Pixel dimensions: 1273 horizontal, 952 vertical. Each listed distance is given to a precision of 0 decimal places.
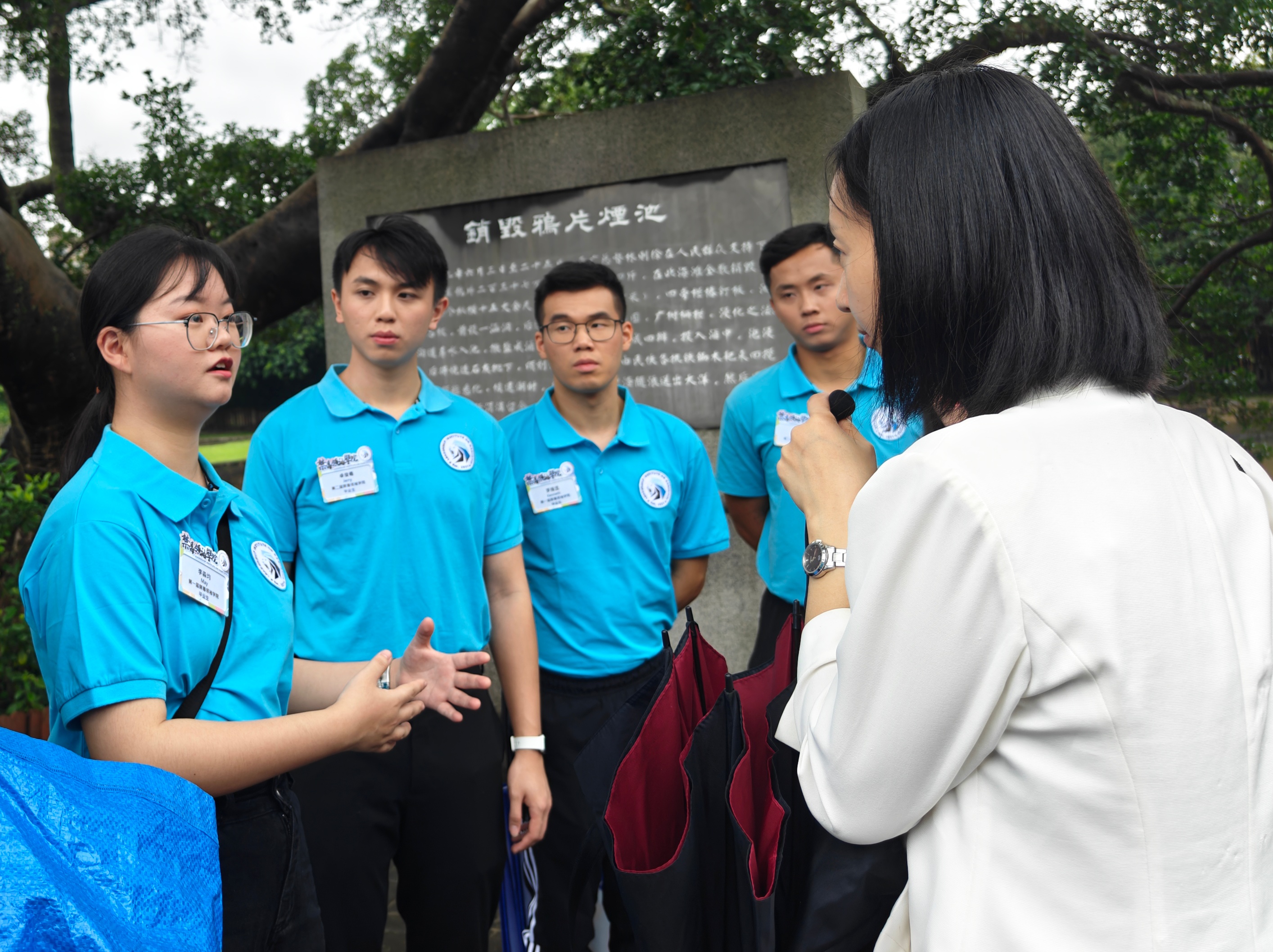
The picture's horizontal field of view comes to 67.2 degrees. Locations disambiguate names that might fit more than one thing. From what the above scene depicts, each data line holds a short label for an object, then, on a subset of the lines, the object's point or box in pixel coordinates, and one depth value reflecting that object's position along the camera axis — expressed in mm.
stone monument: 4062
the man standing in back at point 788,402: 2910
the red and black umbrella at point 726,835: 1117
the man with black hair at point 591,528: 2641
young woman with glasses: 1407
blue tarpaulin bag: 661
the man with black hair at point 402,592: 2209
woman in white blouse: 880
